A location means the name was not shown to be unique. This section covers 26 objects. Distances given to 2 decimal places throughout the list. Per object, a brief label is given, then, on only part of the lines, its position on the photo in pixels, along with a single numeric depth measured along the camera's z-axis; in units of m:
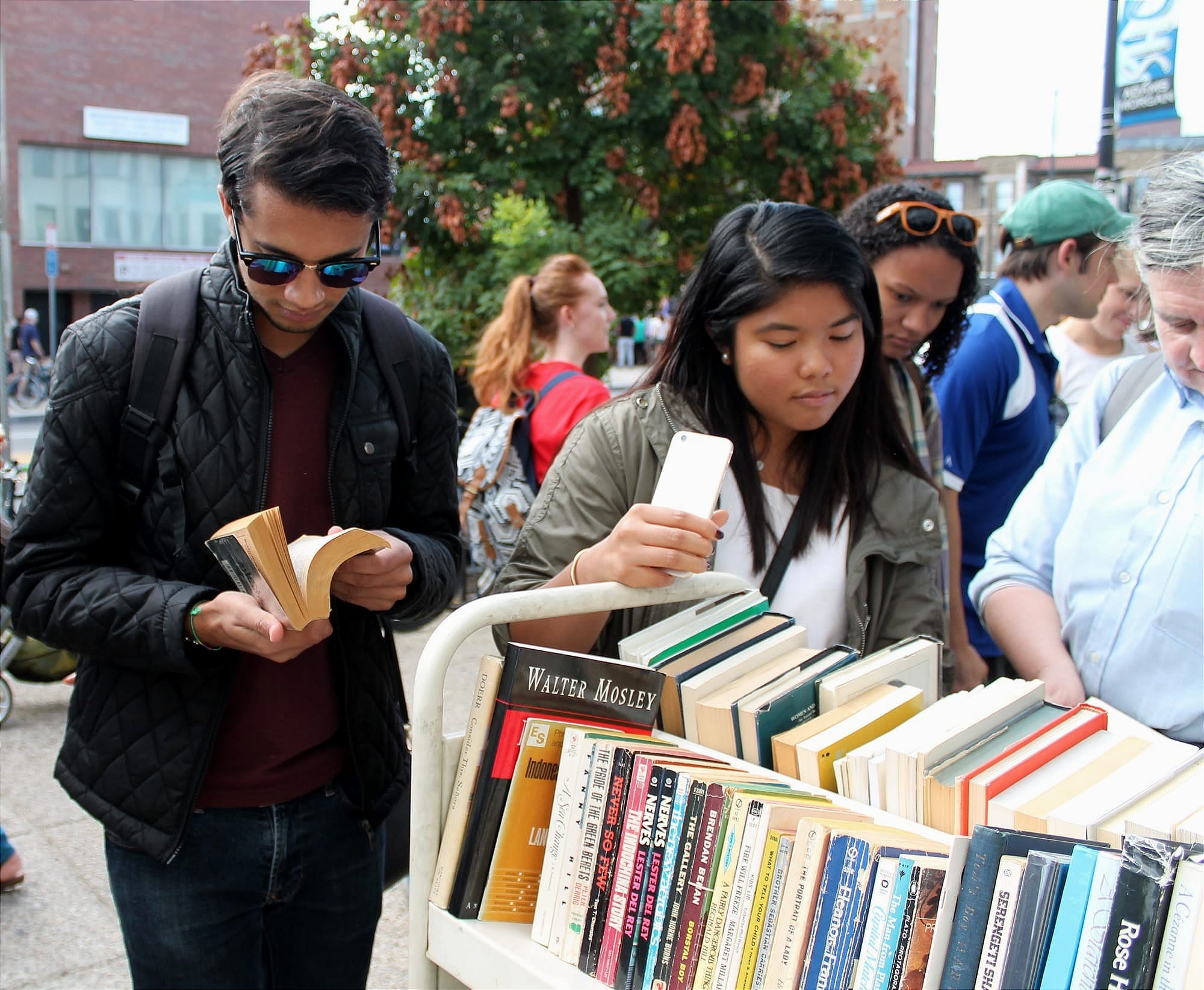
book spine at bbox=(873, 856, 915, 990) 1.05
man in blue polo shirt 2.84
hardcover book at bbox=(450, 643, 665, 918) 1.34
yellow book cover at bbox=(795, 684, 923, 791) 1.28
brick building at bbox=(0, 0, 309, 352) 25.44
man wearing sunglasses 1.55
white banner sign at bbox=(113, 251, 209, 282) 27.25
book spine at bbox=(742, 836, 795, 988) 1.14
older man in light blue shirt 1.59
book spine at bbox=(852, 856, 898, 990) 1.06
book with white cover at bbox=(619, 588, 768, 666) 1.47
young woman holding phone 1.78
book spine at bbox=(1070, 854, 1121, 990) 0.94
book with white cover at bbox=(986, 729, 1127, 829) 1.13
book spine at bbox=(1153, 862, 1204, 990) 0.91
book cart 1.31
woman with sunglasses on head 2.60
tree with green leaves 6.43
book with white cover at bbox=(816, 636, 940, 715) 1.40
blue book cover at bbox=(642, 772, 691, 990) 1.22
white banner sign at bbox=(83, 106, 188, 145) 26.14
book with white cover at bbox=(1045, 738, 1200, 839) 1.08
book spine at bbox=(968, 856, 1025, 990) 0.99
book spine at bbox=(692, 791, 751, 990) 1.17
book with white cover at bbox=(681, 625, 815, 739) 1.41
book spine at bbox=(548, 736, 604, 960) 1.31
